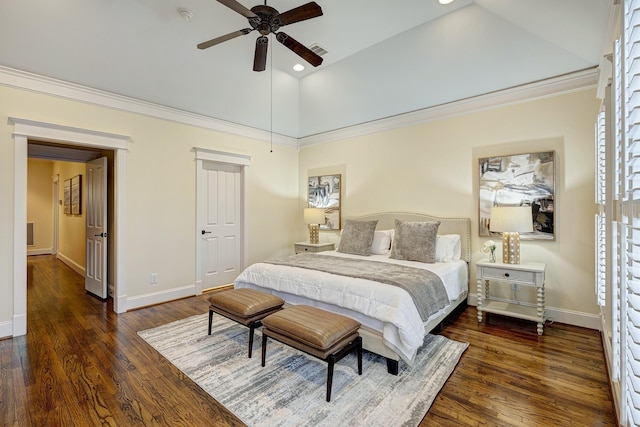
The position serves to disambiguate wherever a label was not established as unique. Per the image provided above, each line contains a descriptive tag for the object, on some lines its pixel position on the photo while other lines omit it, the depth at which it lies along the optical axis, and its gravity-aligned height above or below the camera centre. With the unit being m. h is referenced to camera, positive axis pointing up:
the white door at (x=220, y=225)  4.92 -0.21
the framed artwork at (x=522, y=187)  3.45 +0.30
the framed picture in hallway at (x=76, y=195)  6.26 +0.38
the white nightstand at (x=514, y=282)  3.14 -0.75
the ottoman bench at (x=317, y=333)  2.13 -0.91
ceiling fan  2.33 +1.58
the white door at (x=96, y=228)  4.36 -0.23
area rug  1.95 -1.31
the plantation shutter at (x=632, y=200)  1.26 +0.05
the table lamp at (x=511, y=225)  3.25 -0.15
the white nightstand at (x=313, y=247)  5.29 -0.62
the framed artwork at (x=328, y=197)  5.55 +0.30
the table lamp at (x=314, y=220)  5.32 -0.14
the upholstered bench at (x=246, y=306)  2.77 -0.90
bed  2.41 -0.67
